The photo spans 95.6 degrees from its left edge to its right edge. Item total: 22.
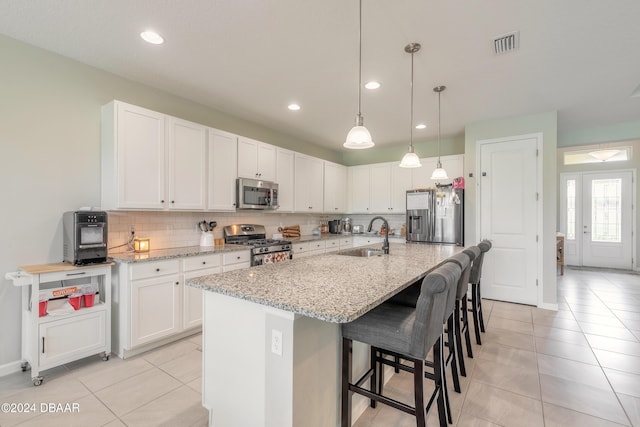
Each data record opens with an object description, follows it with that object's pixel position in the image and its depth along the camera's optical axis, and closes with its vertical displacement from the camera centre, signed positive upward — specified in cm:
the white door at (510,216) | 407 -4
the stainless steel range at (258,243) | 368 -39
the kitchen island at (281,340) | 129 -63
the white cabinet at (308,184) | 489 +53
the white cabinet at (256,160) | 391 +77
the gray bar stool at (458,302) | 225 -76
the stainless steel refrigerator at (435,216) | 448 -4
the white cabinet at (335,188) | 557 +52
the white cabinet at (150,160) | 272 +55
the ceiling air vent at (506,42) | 227 +138
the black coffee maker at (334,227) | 604 -28
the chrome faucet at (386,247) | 284 -33
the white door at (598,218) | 651 -11
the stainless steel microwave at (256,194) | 382 +27
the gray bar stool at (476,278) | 283 -64
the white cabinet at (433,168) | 487 +78
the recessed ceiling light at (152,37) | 226 +141
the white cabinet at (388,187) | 546 +51
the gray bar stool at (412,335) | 137 -62
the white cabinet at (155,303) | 257 -85
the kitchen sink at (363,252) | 297 -40
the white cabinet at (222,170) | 353 +55
